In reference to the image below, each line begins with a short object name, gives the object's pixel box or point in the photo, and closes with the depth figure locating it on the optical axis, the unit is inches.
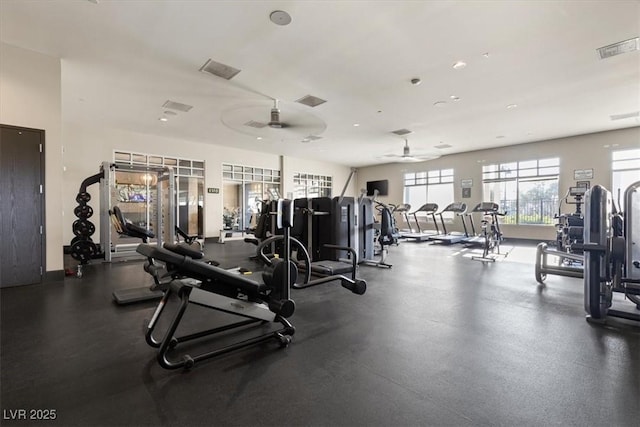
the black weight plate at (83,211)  234.2
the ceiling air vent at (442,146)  416.5
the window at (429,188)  496.1
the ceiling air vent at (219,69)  181.8
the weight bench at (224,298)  85.4
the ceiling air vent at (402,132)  338.0
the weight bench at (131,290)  142.4
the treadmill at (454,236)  382.0
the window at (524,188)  391.9
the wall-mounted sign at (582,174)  357.3
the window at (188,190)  381.1
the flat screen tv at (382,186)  583.5
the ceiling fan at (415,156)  305.4
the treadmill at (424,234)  414.9
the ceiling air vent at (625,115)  274.8
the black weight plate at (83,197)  234.5
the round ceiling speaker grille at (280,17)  132.5
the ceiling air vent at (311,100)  235.6
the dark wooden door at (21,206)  167.5
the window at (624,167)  328.8
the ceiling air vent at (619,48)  157.0
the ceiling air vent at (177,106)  251.3
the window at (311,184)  530.9
